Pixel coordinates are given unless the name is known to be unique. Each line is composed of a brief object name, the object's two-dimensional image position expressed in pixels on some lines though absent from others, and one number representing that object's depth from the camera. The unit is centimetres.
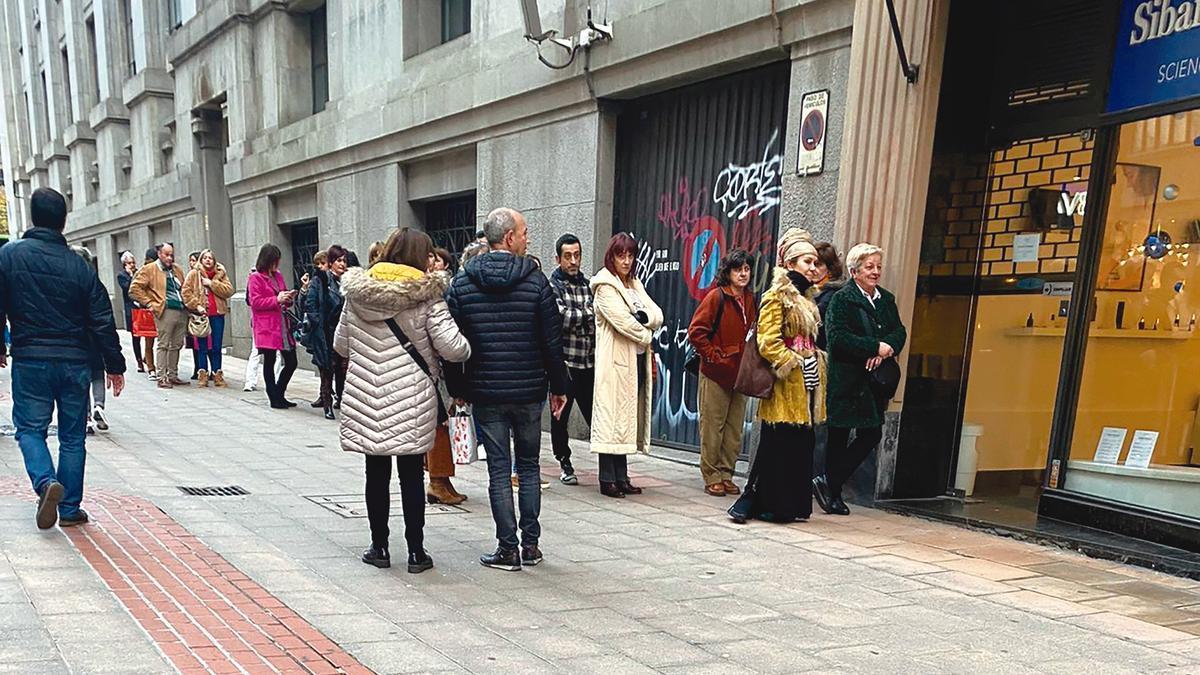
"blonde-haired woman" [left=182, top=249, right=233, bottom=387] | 1100
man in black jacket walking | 461
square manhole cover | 550
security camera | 826
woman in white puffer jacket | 410
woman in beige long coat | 597
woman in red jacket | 596
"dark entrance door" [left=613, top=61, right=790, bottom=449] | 723
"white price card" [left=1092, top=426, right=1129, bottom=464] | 543
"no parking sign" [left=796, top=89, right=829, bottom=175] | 636
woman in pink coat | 1009
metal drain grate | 584
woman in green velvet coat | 552
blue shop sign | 487
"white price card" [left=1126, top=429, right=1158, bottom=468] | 533
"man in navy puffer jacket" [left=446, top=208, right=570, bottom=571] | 428
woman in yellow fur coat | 526
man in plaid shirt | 611
